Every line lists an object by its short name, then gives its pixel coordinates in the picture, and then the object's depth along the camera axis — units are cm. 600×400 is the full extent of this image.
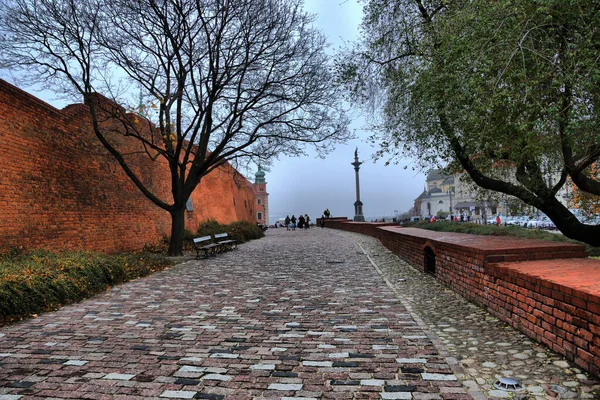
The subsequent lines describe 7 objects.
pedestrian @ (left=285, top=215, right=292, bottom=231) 4736
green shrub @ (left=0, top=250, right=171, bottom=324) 589
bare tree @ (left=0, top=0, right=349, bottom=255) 1199
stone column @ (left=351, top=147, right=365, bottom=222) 3916
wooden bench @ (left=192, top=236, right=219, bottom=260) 1372
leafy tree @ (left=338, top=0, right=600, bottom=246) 518
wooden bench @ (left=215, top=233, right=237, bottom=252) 1623
